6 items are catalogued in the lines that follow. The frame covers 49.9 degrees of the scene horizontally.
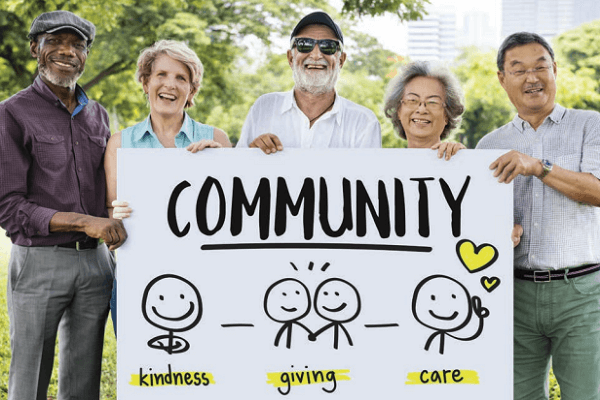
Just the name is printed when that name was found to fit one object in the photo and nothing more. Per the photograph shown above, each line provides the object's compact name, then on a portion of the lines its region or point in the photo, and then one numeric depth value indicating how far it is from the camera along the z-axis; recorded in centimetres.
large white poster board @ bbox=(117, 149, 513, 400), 270
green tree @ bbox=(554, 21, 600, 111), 1986
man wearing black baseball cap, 313
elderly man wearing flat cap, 293
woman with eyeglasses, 300
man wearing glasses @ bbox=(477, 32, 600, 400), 284
